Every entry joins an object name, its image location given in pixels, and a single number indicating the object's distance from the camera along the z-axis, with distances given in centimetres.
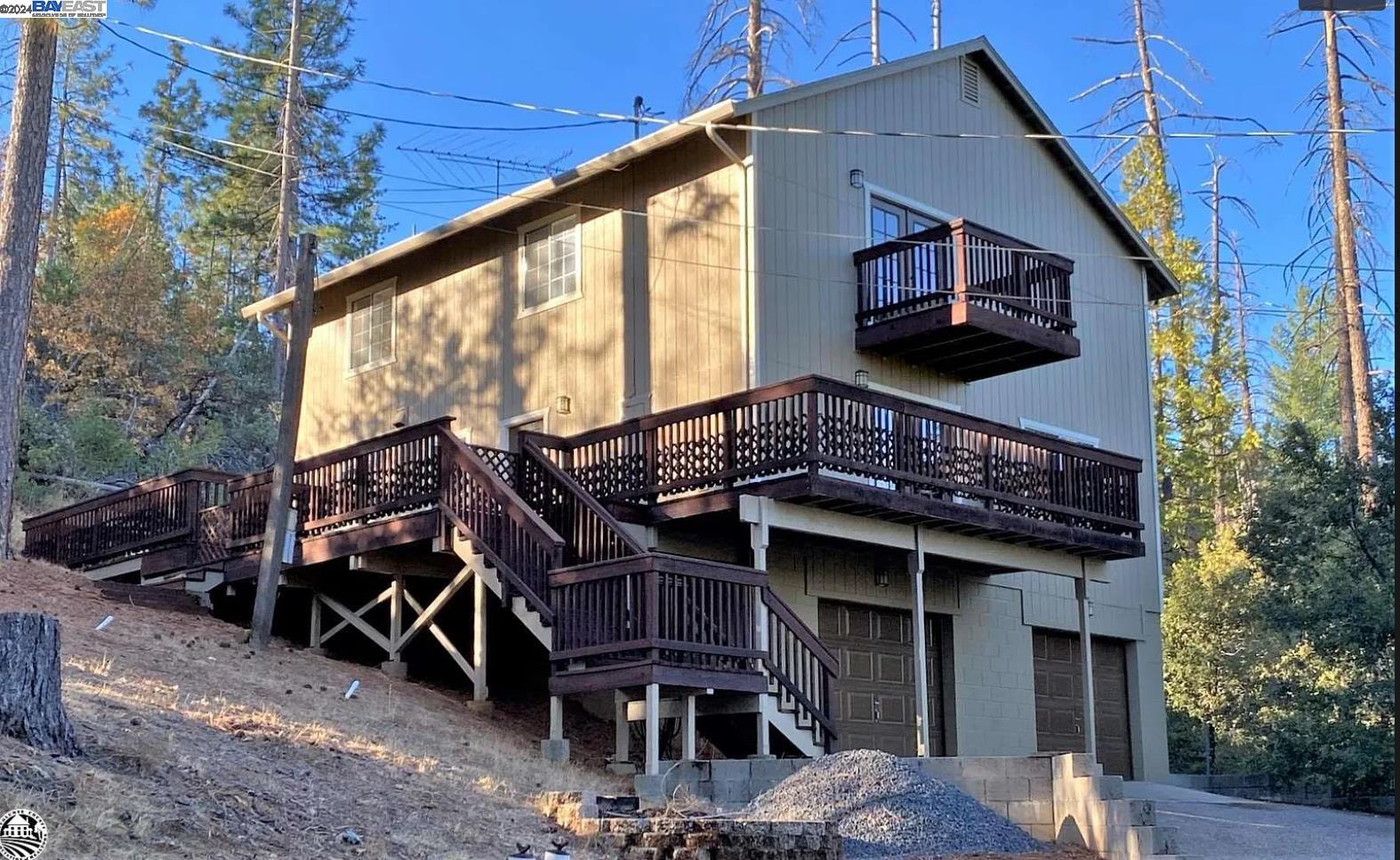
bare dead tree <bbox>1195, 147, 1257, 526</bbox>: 3662
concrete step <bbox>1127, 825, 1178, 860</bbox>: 1240
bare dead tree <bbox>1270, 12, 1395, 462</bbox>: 2930
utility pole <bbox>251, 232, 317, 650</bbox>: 1770
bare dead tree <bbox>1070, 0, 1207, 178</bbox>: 3503
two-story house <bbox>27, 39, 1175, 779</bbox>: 1567
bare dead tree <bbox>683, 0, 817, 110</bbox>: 3136
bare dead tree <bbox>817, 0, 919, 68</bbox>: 3404
